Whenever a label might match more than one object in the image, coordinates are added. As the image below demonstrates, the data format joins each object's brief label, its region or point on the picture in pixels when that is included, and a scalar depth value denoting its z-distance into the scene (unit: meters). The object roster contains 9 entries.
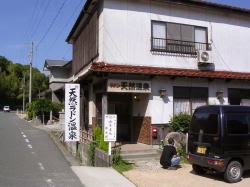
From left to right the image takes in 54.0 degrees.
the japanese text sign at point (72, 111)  10.38
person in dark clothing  8.34
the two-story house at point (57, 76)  31.43
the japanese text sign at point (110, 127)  8.69
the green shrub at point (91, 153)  9.57
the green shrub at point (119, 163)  8.35
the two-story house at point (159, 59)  11.09
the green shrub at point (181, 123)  10.95
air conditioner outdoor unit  11.89
